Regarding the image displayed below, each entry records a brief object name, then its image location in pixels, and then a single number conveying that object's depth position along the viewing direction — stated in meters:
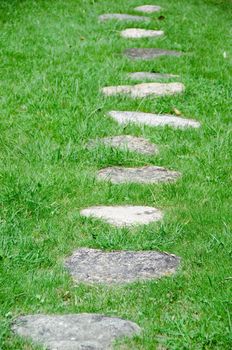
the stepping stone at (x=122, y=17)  12.28
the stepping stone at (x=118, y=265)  4.13
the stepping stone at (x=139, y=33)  11.10
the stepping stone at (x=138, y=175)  5.56
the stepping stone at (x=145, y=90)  7.72
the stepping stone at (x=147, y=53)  9.70
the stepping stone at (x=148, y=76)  8.49
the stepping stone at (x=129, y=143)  6.17
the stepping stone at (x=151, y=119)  6.86
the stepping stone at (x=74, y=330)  3.39
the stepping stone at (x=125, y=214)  4.82
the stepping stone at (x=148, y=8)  13.63
